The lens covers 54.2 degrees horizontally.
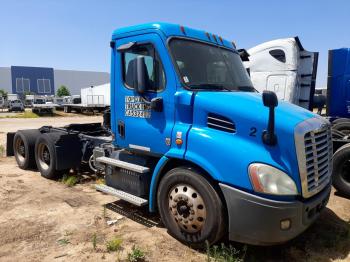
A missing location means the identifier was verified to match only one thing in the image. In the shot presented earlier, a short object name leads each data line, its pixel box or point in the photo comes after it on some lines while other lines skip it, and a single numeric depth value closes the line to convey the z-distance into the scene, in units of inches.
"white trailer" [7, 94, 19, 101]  2474.2
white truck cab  392.5
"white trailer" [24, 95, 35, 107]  2251.5
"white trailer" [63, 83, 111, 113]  1422.2
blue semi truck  139.8
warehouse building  3627.0
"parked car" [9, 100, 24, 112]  1720.0
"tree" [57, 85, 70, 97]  3265.3
